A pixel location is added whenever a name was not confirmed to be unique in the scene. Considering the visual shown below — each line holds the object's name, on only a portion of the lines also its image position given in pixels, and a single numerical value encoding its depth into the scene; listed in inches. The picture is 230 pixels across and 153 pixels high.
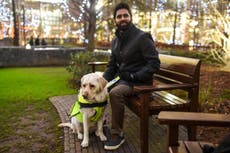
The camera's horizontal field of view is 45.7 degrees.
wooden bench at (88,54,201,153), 134.2
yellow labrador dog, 144.0
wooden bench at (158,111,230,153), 89.3
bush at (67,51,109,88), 340.2
